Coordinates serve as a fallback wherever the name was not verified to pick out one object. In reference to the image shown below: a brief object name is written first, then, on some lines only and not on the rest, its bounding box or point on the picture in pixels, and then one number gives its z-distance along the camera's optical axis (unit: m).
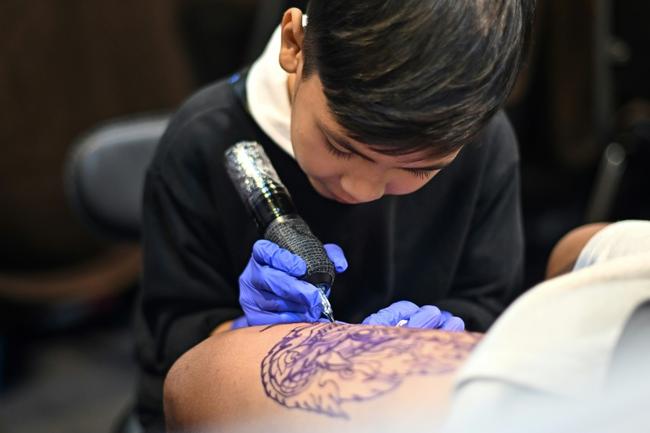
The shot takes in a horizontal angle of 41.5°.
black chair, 1.22
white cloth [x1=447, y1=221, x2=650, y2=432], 0.50
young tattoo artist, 0.71
